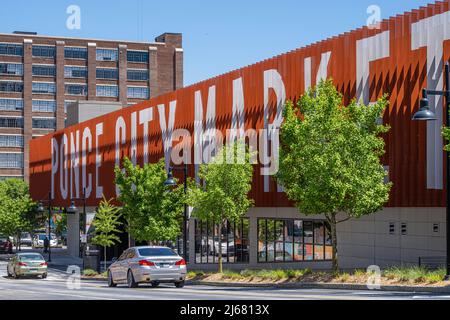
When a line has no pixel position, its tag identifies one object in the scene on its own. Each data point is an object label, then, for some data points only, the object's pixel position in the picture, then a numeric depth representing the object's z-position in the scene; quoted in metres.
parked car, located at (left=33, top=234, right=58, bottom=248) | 111.66
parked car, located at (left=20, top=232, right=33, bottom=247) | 113.62
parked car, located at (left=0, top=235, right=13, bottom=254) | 91.38
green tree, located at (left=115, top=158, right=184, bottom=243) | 52.19
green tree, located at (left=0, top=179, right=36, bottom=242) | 93.06
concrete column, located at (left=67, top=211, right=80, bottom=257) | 85.81
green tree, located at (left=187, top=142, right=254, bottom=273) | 43.62
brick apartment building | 141.38
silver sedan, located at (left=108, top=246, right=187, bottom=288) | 31.17
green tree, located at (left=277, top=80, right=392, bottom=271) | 33.72
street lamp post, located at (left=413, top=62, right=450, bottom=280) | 26.94
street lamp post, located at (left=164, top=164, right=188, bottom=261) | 44.13
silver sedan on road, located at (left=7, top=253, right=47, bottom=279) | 49.66
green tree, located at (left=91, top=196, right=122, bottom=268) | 59.38
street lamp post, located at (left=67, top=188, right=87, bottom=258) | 64.69
